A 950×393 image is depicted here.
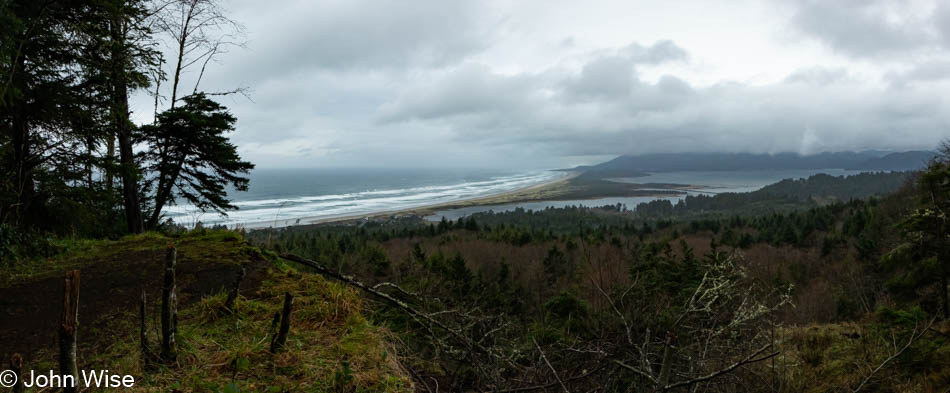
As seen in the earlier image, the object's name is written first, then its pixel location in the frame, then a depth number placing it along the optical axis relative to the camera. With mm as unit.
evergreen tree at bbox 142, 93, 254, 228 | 10844
